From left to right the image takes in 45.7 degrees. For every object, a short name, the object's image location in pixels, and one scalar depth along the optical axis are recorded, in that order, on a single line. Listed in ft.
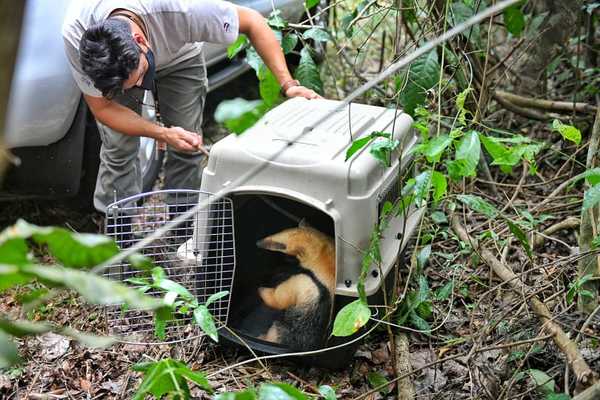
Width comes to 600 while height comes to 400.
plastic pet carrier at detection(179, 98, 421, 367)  7.73
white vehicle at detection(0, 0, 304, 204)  9.48
